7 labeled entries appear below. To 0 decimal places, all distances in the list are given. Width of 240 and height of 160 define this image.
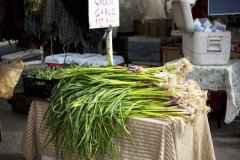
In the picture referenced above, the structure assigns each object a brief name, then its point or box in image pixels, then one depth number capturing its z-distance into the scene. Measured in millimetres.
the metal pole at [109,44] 2617
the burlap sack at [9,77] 2578
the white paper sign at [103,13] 2406
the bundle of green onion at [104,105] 2027
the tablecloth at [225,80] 3523
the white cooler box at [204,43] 3504
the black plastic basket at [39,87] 2496
